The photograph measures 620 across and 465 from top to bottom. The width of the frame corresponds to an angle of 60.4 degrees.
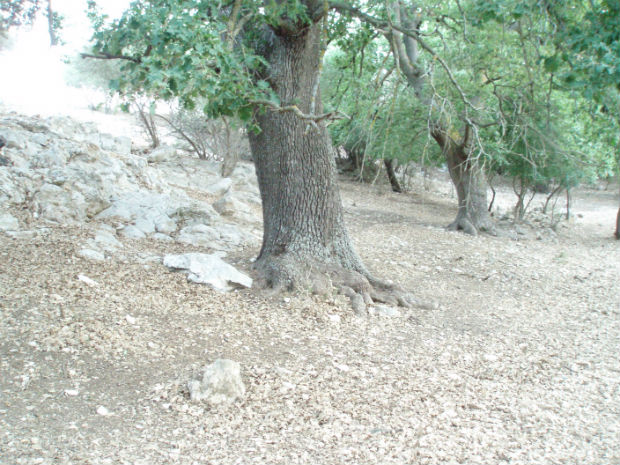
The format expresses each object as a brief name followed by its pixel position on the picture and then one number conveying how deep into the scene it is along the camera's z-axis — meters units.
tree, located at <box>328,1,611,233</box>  5.12
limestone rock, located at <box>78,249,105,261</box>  5.05
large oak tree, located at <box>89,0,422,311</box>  4.66
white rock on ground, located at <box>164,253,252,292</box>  4.96
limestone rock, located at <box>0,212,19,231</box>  5.47
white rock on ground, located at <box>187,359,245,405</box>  3.18
